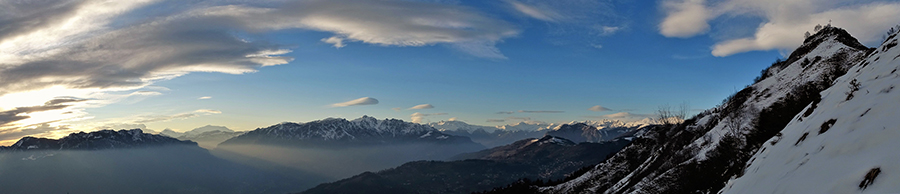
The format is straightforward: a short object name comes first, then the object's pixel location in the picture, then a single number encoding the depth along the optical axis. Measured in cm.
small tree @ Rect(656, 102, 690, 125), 9368
